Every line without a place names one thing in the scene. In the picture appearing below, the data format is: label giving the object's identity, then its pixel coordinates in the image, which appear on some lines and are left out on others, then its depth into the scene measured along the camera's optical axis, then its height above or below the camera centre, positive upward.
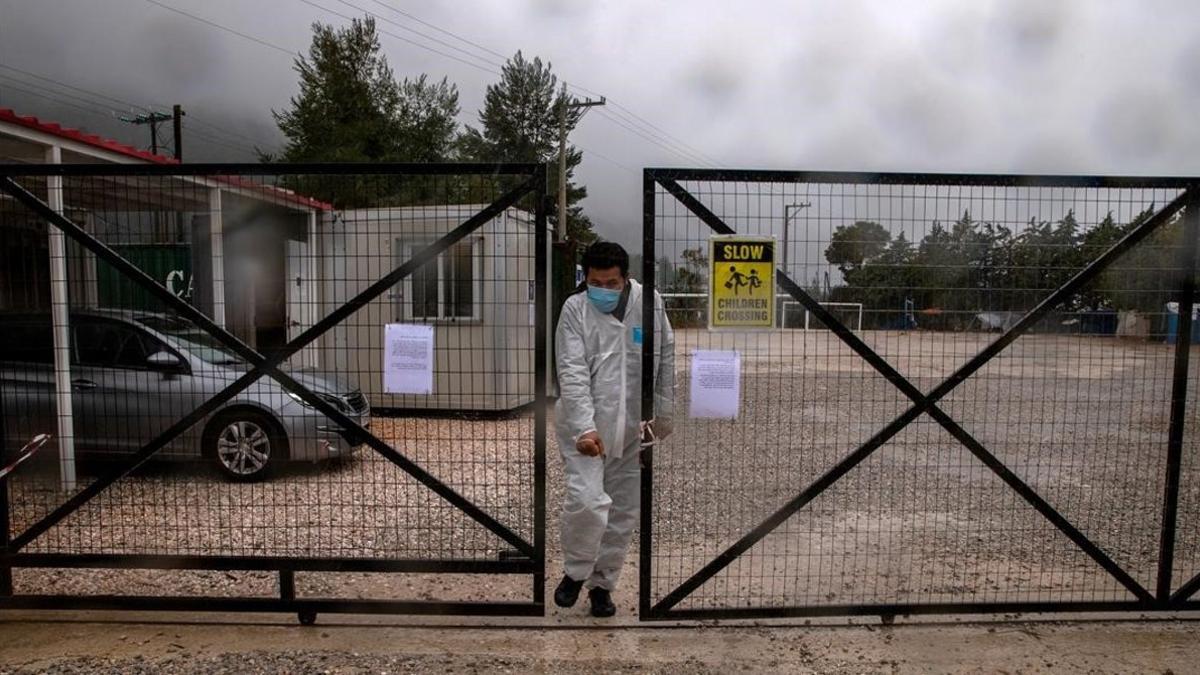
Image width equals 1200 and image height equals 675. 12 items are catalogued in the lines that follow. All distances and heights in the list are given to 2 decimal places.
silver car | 6.37 -0.83
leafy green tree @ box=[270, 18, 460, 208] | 40.34 +10.67
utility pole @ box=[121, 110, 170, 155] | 40.02 +9.54
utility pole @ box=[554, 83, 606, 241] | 27.17 +6.22
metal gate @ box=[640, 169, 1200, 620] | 3.82 -0.06
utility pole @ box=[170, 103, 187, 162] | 37.75 +8.94
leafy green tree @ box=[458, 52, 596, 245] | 49.47 +12.00
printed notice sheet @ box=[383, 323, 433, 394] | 3.85 -0.30
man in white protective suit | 3.80 -0.57
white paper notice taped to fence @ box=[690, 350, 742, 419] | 3.83 -0.40
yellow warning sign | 3.79 +0.11
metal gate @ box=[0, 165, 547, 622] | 3.90 -0.71
